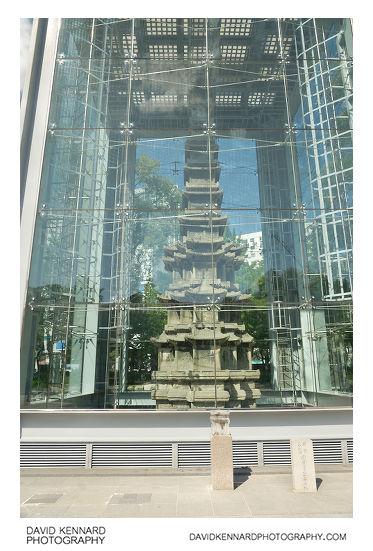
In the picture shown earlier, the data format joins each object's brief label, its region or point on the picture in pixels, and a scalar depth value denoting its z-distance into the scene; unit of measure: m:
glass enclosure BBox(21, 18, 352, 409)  9.30
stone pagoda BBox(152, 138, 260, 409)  9.14
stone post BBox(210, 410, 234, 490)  6.85
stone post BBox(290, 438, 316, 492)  6.79
